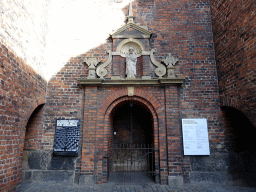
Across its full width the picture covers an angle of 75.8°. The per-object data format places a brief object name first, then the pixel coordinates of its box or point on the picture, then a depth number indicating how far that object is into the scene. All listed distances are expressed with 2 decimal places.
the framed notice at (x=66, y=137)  5.21
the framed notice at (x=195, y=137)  5.21
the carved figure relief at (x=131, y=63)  5.69
